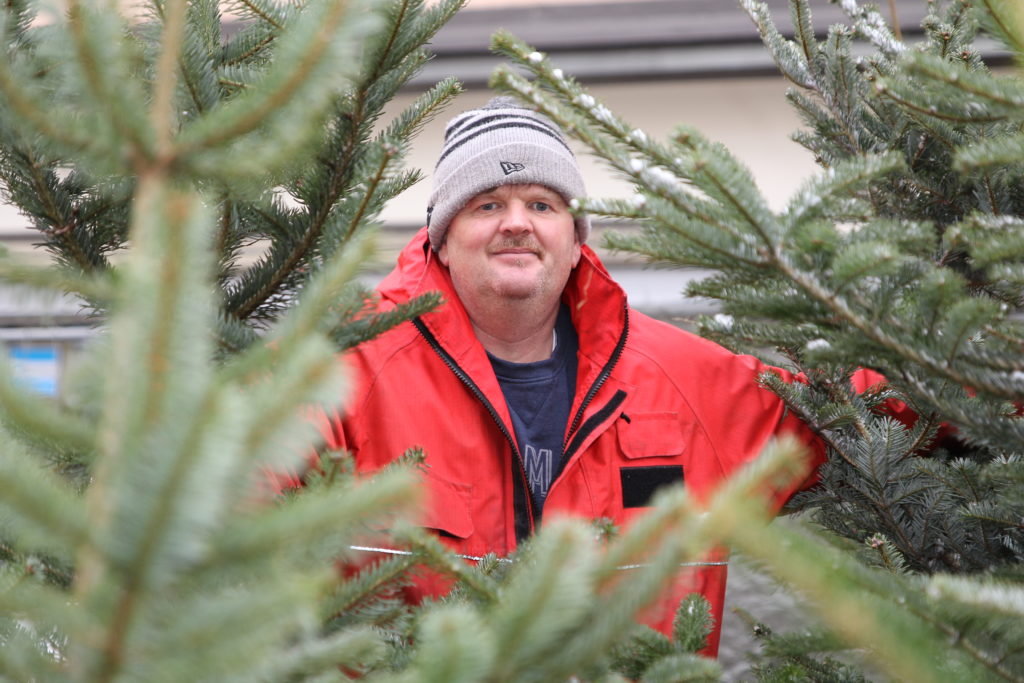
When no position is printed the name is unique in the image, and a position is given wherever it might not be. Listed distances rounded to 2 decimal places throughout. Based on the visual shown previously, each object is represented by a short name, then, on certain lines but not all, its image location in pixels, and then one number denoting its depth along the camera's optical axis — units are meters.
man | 5.97
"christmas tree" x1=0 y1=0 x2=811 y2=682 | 2.92
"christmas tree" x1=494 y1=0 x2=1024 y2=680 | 4.30
